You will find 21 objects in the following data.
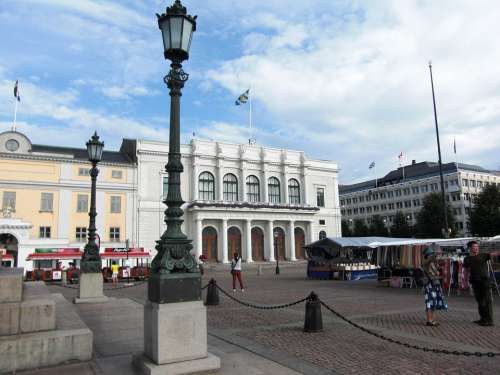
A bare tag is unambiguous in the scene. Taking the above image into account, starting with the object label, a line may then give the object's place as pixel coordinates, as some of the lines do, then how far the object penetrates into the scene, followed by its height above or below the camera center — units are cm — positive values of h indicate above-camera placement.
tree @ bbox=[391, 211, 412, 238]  7188 +319
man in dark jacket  994 -90
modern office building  8544 +1284
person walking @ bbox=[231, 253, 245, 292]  1867 -75
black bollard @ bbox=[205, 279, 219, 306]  1475 -157
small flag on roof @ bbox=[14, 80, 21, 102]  4478 +1770
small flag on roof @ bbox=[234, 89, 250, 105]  5809 +2118
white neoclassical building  5206 +725
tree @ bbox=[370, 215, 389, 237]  7869 +353
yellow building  4450 +636
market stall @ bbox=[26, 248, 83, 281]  3300 -40
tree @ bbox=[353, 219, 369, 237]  8368 +344
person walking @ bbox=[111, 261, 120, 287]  2700 -138
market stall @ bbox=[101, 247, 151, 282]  3173 -81
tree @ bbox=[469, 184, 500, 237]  4681 +349
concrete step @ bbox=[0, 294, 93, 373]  605 -141
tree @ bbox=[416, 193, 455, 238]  5500 +361
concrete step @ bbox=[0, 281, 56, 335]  643 -96
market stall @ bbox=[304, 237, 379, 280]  2762 -89
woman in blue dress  995 -108
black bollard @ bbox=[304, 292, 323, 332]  934 -155
